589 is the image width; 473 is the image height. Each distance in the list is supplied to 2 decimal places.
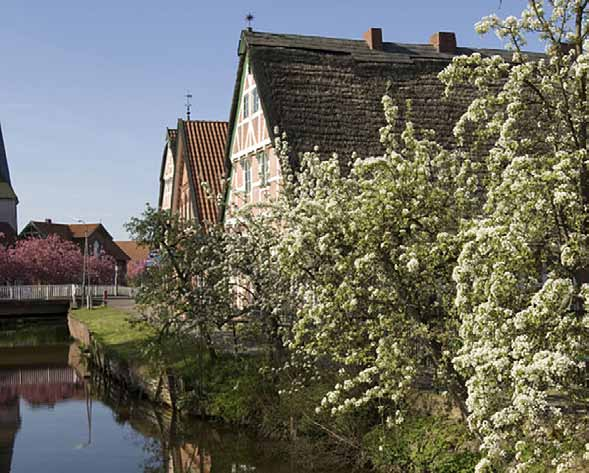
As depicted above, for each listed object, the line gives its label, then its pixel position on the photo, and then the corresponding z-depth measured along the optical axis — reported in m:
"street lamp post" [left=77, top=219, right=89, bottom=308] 49.78
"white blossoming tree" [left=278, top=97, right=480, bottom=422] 10.19
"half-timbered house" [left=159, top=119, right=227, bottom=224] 34.41
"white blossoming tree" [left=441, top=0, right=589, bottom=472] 7.23
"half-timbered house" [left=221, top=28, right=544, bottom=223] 24.27
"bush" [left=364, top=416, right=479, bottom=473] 11.80
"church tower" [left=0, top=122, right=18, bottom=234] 80.06
